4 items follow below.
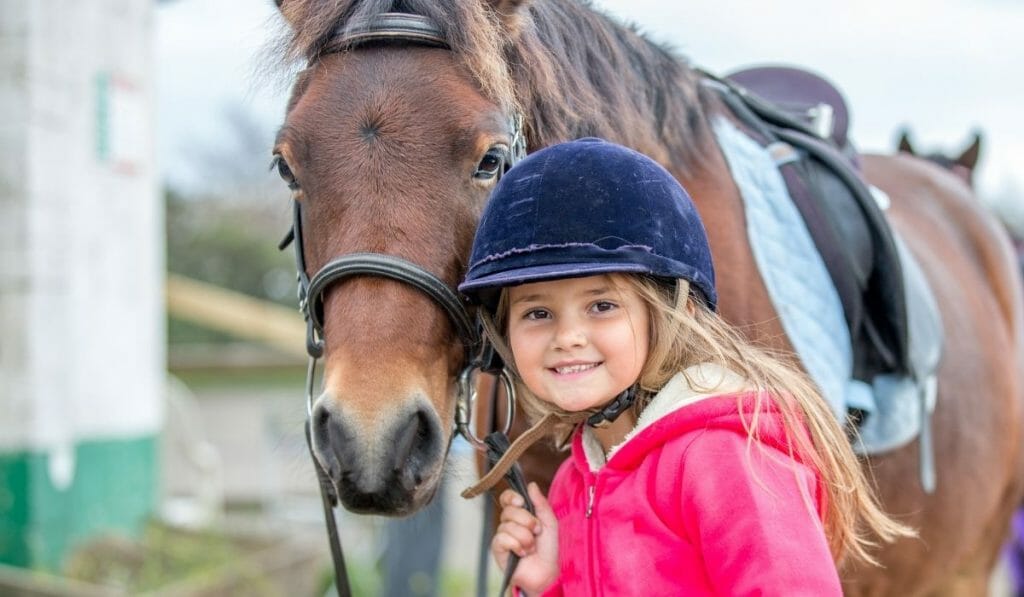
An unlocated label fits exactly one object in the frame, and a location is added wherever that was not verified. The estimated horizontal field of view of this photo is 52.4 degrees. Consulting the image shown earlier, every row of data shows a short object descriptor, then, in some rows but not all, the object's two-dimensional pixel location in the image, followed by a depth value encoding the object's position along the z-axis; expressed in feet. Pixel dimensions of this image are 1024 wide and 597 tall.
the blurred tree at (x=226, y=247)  51.93
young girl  4.66
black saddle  7.59
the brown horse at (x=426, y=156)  5.02
